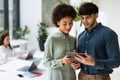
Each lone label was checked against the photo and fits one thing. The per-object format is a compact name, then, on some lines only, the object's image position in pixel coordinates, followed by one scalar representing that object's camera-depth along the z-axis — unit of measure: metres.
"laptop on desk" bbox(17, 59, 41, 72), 2.90
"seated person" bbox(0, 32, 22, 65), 4.32
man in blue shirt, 1.62
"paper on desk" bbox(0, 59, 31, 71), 3.11
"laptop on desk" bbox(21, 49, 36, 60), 3.76
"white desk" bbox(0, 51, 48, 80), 2.63
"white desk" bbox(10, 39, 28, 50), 6.44
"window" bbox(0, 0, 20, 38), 6.77
